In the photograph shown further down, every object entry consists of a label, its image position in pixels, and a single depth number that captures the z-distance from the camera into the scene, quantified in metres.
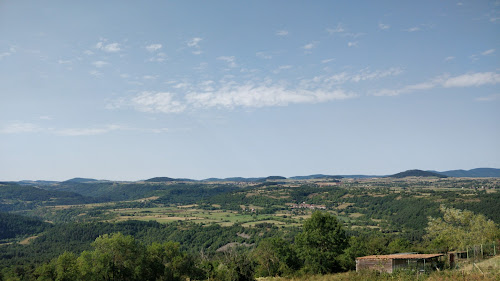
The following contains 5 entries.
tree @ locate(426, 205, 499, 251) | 50.72
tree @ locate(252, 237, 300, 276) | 60.38
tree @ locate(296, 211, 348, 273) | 54.59
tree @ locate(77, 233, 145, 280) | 49.12
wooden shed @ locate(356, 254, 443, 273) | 37.81
